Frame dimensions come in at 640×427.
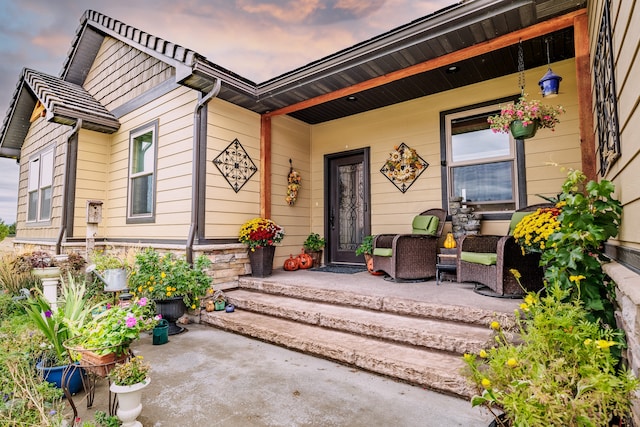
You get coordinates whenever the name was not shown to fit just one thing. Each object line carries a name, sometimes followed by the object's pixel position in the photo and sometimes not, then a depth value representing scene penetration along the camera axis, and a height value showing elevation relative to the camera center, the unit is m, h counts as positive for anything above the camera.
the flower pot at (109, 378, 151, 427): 1.78 -0.93
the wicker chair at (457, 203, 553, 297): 3.08 -0.37
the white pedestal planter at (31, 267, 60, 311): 3.21 -0.46
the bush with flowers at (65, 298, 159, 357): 1.91 -0.60
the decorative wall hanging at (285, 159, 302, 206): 5.77 +0.82
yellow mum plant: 2.38 +0.03
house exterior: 3.12 +1.48
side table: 4.07 -0.42
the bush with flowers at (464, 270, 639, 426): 1.10 -0.54
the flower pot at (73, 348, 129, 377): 1.89 -0.75
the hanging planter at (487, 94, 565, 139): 3.21 +1.14
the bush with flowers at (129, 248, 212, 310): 3.74 -0.53
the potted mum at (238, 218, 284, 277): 4.70 -0.12
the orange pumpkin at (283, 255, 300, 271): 5.52 -0.53
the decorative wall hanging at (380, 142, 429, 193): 5.12 +1.05
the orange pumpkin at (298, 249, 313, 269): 5.69 -0.50
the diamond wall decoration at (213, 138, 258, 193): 4.66 +1.00
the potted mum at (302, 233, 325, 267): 5.97 -0.25
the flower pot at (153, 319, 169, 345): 3.37 -1.05
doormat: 5.27 -0.62
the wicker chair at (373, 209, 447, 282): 4.21 -0.32
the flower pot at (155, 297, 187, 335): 3.70 -0.87
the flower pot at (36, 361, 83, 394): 2.24 -0.96
